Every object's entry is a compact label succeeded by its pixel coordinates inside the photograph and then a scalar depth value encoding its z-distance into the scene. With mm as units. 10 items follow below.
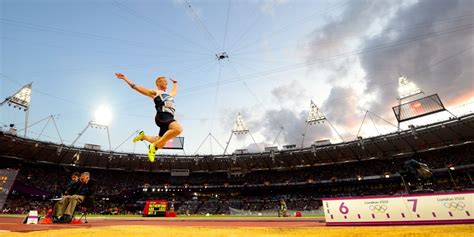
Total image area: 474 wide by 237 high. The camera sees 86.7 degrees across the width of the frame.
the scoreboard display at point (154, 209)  31016
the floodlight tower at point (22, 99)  35469
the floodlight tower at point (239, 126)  46094
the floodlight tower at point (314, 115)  41562
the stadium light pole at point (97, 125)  44588
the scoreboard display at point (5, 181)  19070
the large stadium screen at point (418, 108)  34366
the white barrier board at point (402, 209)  7285
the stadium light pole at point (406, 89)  34594
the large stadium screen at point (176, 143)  43966
